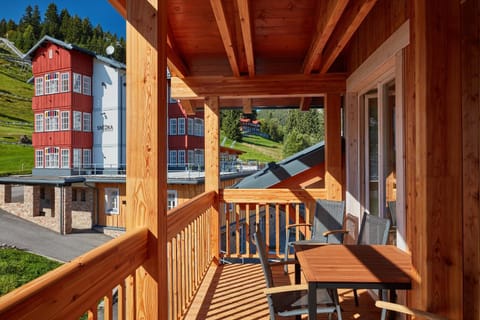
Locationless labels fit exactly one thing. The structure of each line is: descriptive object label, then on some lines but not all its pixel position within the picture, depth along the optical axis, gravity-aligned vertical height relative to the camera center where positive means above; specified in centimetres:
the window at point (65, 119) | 1703 +237
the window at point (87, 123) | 1750 +220
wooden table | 184 -65
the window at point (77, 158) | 1692 +32
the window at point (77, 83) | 1702 +426
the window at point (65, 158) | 1683 +32
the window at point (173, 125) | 1811 +213
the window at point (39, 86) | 1783 +429
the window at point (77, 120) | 1705 +228
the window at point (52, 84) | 1745 +434
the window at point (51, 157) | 1736 +39
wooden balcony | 88 -54
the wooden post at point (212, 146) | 430 +23
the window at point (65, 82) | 1697 +431
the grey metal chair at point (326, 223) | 366 -69
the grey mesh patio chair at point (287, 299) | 194 -93
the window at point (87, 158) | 1720 +33
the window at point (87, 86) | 1750 +419
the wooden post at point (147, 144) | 166 +10
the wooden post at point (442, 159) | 178 +1
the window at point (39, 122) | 1768 +232
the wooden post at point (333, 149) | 416 +17
